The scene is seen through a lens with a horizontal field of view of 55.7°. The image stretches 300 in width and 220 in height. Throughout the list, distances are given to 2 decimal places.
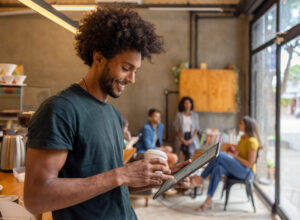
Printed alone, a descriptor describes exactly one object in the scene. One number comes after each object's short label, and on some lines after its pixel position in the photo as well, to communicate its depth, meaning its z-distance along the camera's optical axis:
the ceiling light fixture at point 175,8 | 5.32
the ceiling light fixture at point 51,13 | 1.72
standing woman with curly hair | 5.48
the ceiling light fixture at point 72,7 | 3.72
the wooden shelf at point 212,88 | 5.64
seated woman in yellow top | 3.83
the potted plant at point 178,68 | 5.82
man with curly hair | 0.83
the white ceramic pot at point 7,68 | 2.83
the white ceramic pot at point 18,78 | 2.79
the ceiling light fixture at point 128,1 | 5.24
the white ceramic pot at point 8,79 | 2.76
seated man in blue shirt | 4.47
